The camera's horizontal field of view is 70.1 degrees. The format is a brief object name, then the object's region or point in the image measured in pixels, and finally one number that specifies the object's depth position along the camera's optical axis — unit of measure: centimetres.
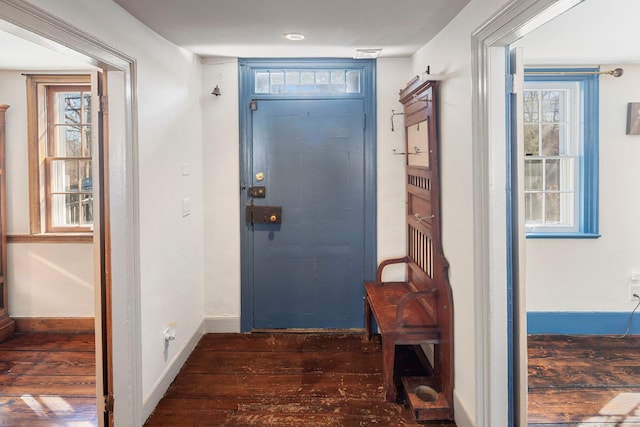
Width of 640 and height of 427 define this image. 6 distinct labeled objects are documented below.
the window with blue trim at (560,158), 372
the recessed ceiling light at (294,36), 296
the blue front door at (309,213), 379
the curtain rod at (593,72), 359
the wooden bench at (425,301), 267
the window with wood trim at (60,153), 387
